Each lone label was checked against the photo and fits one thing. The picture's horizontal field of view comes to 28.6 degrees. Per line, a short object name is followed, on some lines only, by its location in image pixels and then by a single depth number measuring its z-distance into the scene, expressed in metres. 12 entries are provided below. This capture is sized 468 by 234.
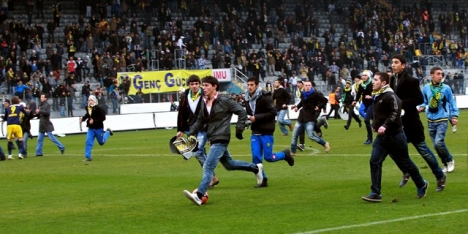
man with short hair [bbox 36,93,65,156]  26.12
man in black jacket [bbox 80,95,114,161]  23.38
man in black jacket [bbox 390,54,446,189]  13.29
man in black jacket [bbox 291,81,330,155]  21.95
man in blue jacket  15.09
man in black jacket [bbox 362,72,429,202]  12.16
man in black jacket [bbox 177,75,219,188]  14.71
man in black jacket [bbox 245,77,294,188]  15.02
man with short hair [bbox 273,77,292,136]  25.81
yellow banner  45.25
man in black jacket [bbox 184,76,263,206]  12.71
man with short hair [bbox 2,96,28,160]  25.30
